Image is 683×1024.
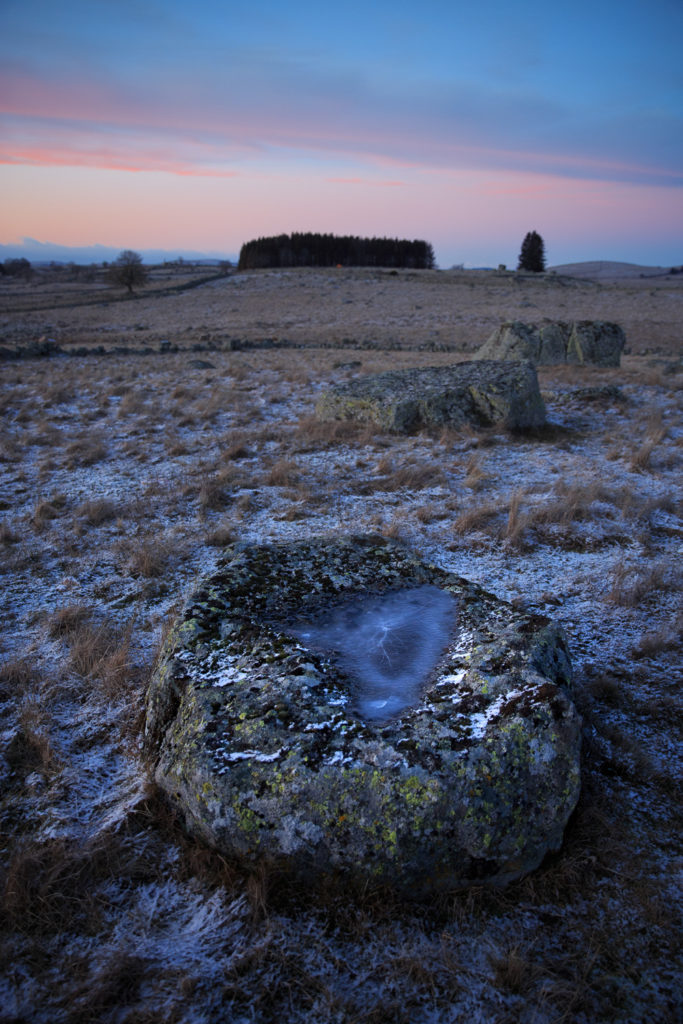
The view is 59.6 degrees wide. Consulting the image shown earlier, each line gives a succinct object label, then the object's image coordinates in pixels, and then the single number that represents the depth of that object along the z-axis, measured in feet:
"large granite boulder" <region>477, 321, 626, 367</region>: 47.98
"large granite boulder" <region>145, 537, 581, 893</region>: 8.07
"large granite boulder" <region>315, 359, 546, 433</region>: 31.01
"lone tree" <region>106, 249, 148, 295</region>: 163.63
